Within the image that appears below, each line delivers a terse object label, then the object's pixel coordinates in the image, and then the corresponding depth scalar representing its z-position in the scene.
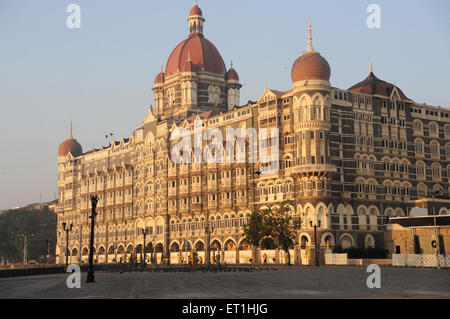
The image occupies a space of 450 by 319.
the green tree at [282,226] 77.16
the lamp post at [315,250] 71.95
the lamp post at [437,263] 55.47
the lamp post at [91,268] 40.53
